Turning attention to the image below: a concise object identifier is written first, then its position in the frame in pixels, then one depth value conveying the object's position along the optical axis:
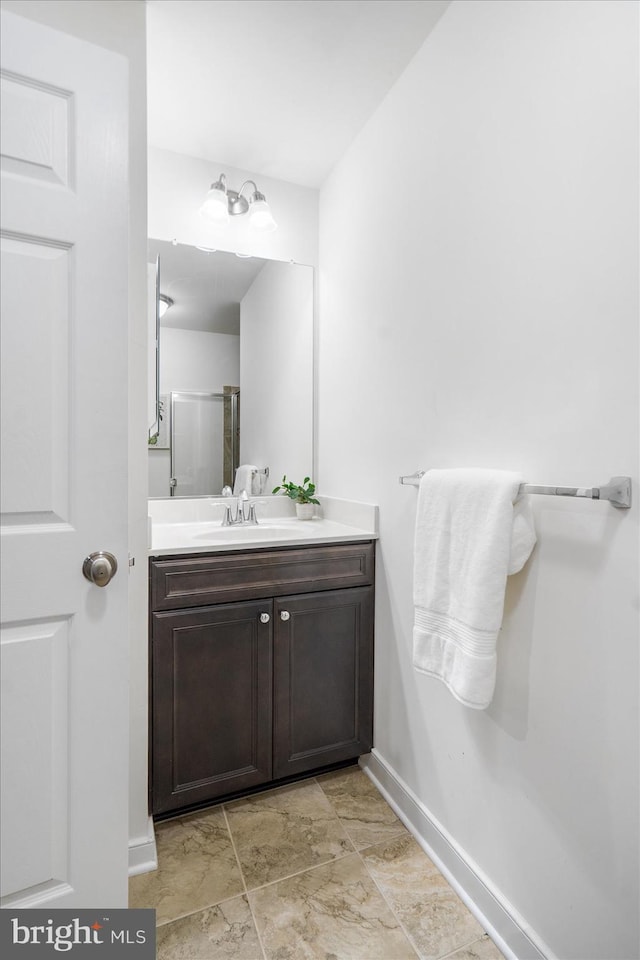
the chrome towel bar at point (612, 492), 0.91
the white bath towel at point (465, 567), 1.10
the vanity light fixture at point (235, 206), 1.98
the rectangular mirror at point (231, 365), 2.10
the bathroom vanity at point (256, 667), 1.51
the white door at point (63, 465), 0.98
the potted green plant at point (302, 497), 2.25
